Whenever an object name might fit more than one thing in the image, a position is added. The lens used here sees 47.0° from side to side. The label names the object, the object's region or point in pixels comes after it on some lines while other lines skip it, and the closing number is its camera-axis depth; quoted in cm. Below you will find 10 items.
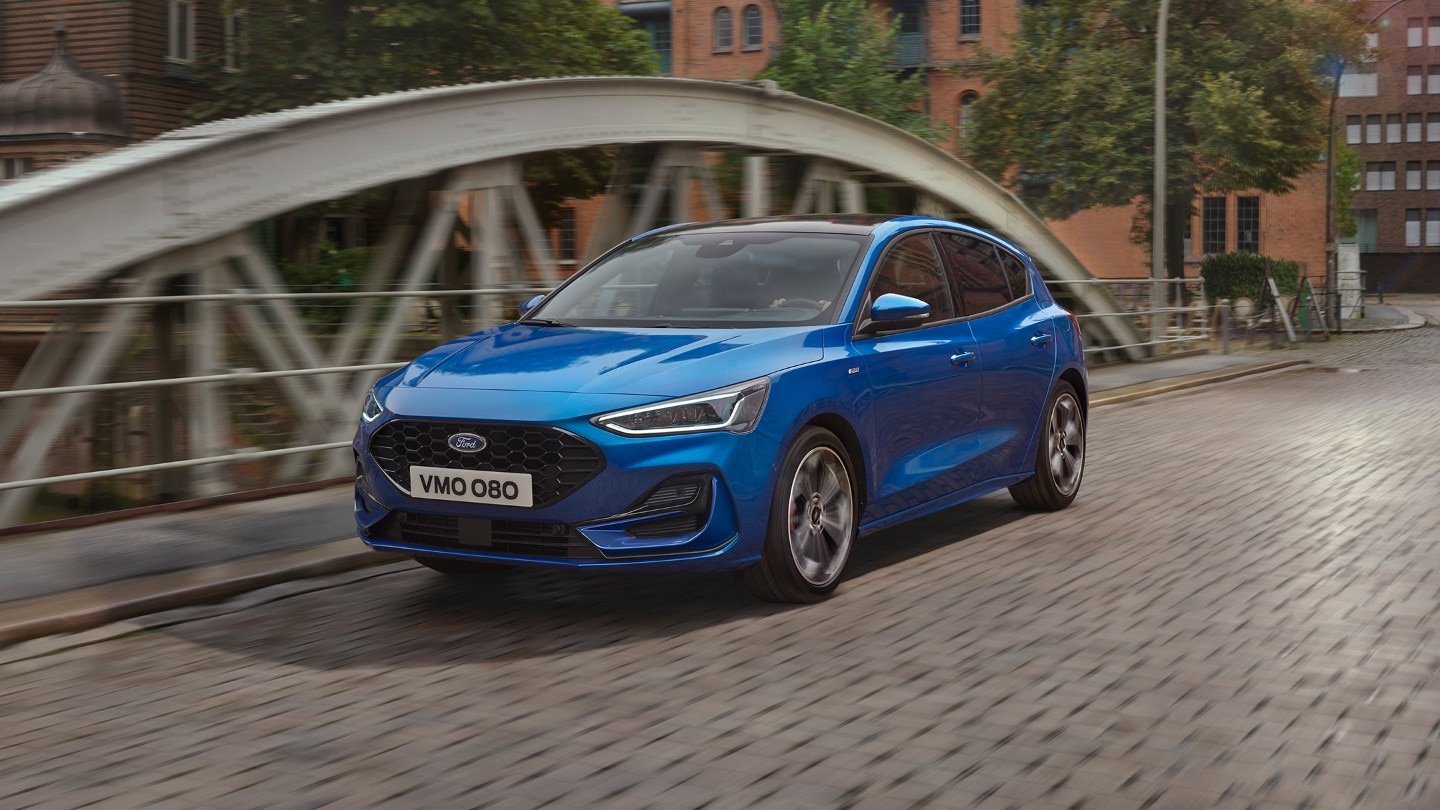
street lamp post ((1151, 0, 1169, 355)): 2702
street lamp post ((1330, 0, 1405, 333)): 3991
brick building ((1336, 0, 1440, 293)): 10156
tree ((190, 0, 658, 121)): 3061
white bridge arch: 959
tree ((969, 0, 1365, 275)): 3891
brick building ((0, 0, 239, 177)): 3100
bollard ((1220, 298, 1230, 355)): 2712
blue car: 618
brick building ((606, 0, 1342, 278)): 5844
